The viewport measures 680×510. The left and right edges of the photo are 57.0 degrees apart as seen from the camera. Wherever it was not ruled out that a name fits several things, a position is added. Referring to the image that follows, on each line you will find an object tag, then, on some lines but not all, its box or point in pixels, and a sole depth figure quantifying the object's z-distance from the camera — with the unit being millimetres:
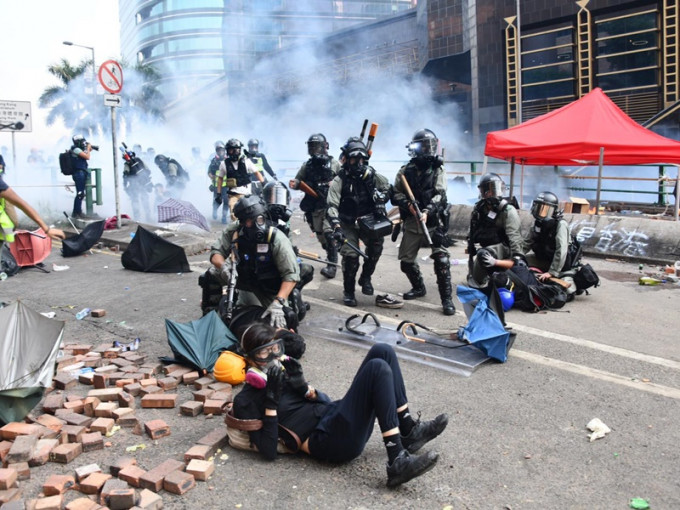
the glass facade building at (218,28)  36531
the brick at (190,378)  4508
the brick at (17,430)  3525
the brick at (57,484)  3021
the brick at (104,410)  3920
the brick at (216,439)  3496
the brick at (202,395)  4129
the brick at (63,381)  4441
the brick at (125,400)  4086
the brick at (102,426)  3727
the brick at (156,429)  3693
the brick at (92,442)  3541
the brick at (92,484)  3055
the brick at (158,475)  3086
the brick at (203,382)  4363
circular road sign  10602
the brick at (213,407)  3990
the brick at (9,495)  2961
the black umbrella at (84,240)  9898
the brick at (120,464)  3229
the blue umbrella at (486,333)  4781
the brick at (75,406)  3945
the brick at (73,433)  3574
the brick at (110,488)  2949
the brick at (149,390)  4270
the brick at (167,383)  4383
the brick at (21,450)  3305
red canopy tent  9727
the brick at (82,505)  2859
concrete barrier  8727
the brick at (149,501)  2908
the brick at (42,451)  3359
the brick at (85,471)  3154
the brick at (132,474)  3113
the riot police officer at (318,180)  8227
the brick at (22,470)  3219
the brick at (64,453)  3406
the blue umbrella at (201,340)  4652
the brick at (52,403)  3967
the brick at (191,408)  4004
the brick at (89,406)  3939
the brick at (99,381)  4418
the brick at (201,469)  3211
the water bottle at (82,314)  6382
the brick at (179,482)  3076
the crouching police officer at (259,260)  4926
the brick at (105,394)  4125
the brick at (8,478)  3051
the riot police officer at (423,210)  6598
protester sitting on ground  3129
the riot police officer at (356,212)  6801
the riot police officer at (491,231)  6672
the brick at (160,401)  4125
